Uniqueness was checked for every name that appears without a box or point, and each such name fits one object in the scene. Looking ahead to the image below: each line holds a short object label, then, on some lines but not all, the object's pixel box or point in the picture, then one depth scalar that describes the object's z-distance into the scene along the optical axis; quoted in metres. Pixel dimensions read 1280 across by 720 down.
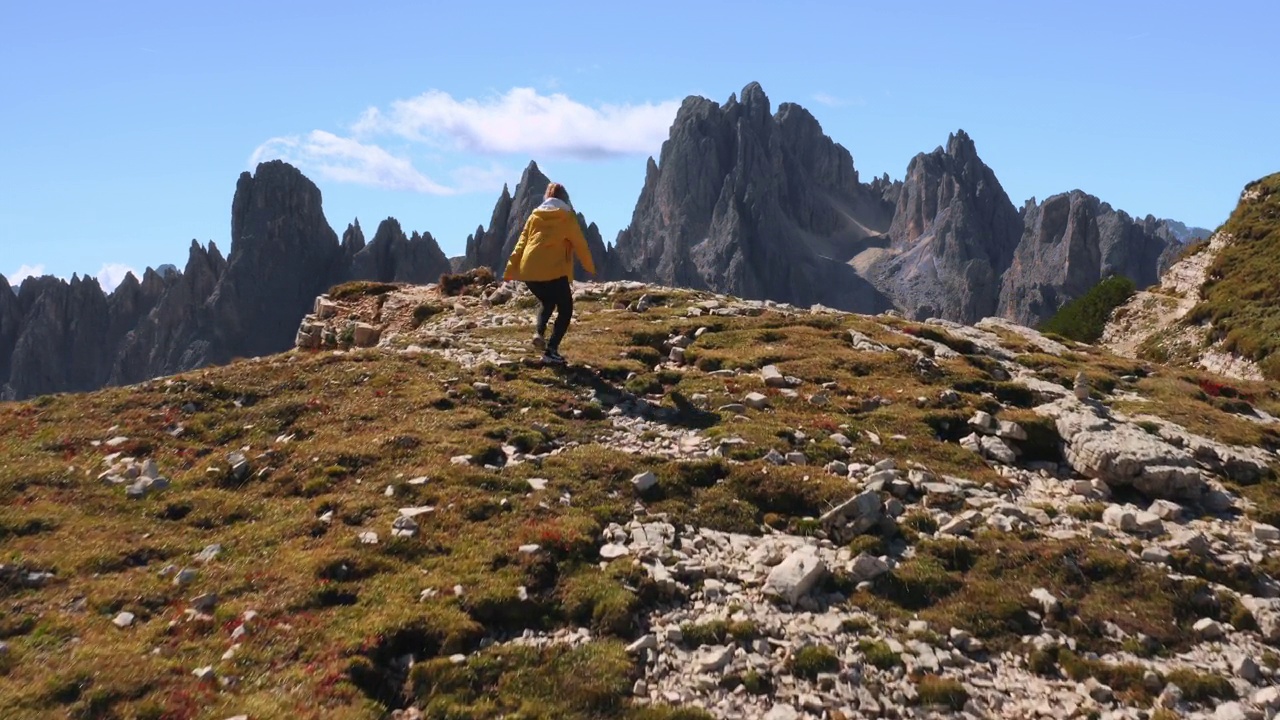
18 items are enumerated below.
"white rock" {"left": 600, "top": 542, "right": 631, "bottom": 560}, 15.41
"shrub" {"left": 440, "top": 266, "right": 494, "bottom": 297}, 42.38
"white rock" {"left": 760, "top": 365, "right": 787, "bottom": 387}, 25.61
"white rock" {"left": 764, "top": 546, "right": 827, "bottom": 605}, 14.50
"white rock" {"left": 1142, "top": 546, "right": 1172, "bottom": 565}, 16.00
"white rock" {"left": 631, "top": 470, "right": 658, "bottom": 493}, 17.88
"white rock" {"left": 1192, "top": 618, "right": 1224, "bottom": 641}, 14.18
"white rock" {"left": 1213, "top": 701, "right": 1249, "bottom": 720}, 12.20
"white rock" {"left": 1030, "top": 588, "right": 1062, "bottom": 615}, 14.40
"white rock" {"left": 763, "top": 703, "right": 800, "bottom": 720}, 11.84
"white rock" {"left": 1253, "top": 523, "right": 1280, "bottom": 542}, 17.22
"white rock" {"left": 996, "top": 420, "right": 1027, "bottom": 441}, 21.58
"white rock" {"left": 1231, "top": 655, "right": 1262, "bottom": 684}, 13.15
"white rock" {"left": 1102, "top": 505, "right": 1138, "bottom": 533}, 17.41
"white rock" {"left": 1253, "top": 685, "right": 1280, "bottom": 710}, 12.46
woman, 25.14
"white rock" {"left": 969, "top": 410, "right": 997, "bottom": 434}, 22.16
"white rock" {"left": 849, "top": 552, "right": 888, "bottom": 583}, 15.23
